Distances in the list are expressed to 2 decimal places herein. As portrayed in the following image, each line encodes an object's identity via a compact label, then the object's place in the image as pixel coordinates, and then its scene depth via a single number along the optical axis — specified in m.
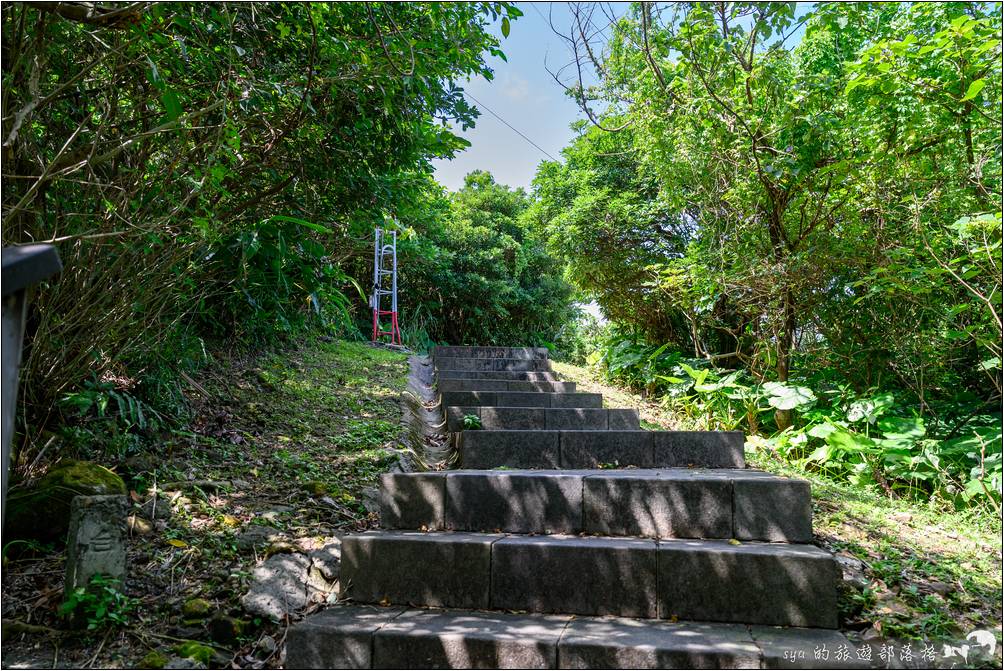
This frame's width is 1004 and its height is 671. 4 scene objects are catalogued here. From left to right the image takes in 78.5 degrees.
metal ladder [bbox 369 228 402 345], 9.38
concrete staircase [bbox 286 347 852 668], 2.00
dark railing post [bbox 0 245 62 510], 1.25
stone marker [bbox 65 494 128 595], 2.12
